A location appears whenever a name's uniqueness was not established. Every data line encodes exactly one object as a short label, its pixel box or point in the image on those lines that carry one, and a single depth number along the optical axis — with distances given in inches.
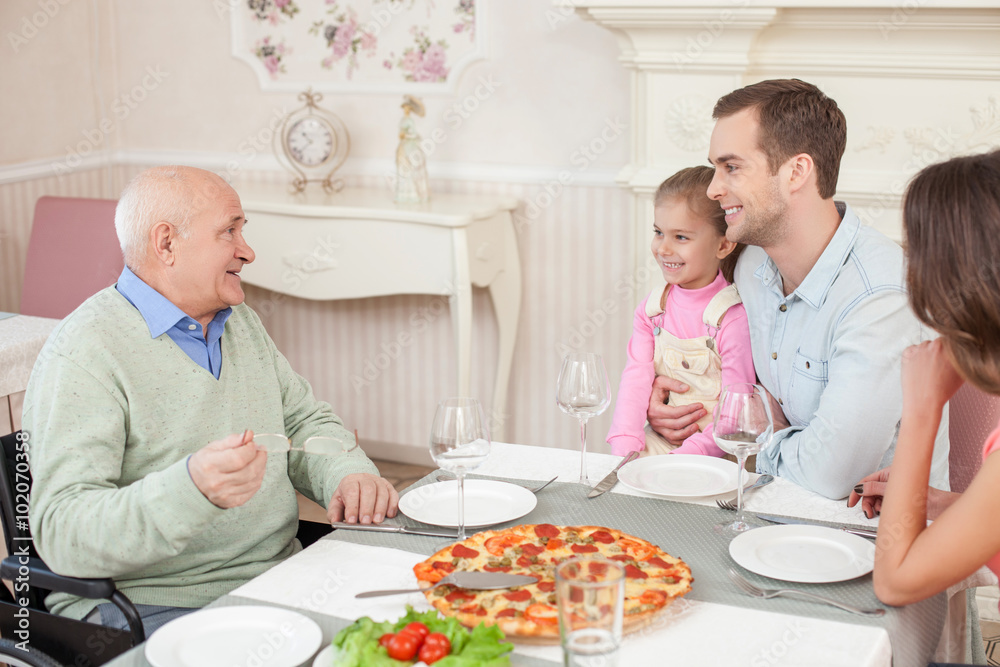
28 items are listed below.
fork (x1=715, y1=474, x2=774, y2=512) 57.7
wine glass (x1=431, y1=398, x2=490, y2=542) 50.5
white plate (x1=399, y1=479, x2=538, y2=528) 56.3
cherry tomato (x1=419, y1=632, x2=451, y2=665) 39.9
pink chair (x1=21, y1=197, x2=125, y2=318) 119.6
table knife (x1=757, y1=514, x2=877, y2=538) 53.9
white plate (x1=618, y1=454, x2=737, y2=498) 59.6
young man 66.2
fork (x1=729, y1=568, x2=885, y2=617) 45.6
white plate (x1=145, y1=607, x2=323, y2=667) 42.0
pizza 43.3
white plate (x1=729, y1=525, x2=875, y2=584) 48.9
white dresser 123.2
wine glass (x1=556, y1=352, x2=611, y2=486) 60.5
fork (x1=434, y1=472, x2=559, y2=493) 62.9
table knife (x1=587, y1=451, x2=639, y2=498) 60.0
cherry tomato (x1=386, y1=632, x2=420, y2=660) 40.1
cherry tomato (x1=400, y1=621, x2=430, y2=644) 40.8
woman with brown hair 46.2
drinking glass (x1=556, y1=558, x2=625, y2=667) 35.5
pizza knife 45.4
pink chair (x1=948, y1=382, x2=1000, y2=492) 71.6
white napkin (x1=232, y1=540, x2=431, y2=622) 46.8
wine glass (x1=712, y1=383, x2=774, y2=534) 53.2
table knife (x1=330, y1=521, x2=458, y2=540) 54.5
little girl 83.8
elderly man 52.1
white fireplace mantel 101.9
